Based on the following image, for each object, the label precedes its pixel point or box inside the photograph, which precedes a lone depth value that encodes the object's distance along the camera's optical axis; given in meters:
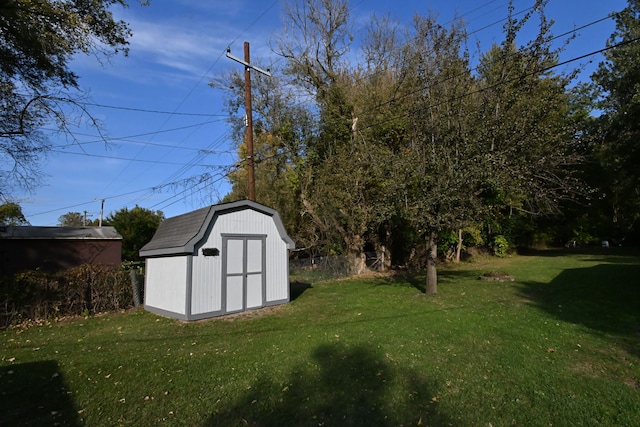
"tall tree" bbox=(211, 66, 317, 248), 19.09
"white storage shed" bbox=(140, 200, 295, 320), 9.14
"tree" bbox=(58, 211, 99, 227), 66.00
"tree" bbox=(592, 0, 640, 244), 12.93
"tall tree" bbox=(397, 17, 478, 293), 10.20
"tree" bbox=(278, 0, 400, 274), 16.86
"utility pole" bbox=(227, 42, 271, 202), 12.04
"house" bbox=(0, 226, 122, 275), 17.75
